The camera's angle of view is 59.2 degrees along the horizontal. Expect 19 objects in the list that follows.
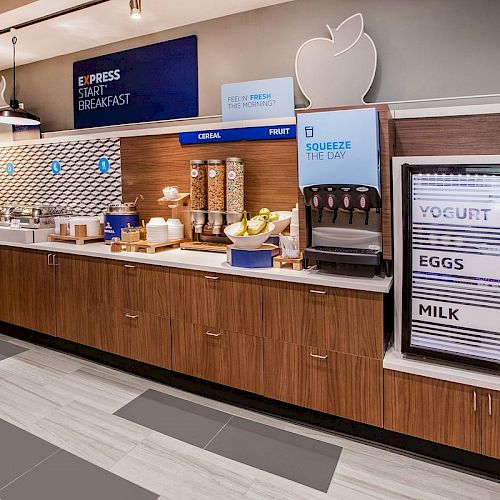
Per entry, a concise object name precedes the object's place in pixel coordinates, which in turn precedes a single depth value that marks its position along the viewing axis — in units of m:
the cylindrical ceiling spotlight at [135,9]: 2.88
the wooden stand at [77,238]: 3.71
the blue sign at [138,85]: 3.74
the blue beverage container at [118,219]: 3.67
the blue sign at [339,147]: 2.22
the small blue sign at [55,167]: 4.54
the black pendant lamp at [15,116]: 3.96
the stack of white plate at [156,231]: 3.34
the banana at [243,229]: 2.75
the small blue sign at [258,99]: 3.21
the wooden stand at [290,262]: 2.61
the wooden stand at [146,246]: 3.21
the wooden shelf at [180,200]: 3.51
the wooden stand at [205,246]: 3.23
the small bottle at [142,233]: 3.50
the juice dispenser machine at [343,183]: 2.23
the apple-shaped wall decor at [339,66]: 2.95
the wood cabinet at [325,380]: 2.31
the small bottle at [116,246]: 3.34
